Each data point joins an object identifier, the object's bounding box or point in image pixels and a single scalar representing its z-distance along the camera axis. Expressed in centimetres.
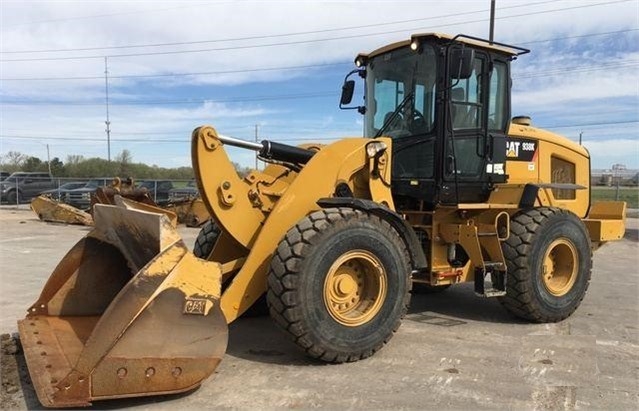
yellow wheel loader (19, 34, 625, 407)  376
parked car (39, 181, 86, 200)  2598
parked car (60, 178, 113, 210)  2350
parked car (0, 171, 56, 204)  2970
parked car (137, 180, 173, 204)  2706
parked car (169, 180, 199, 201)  2596
